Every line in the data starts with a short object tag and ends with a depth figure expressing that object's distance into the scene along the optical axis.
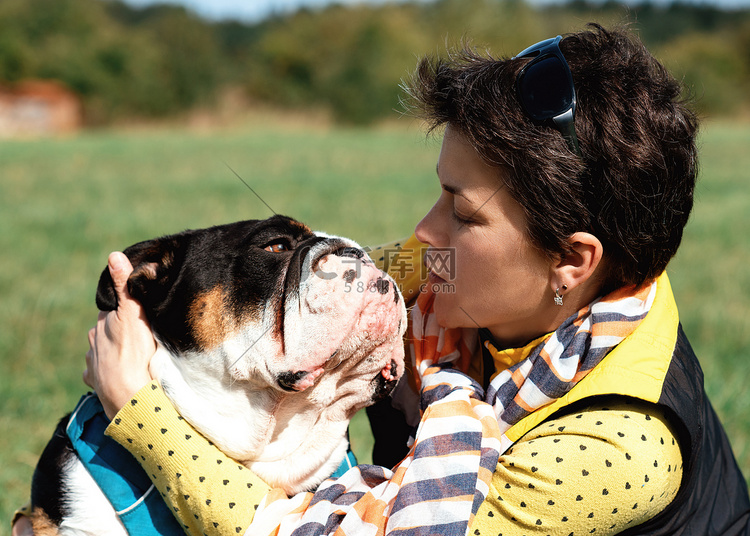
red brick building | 37.03
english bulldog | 2.00
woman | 1.77
